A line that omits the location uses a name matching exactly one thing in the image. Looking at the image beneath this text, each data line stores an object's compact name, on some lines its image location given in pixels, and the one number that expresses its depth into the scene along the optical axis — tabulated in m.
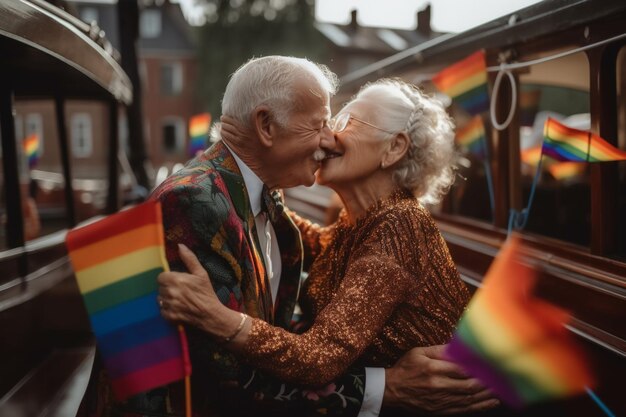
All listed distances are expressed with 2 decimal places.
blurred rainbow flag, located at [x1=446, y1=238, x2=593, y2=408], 2.04
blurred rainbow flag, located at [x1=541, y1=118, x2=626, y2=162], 2.51
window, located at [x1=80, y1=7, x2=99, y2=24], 37.69
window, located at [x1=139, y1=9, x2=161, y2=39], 39.47
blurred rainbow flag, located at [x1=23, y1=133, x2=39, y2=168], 7.30
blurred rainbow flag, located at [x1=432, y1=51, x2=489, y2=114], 3.59
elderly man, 1.97
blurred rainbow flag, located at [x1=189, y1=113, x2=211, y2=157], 7.43
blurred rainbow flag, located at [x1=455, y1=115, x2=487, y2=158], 3.90
